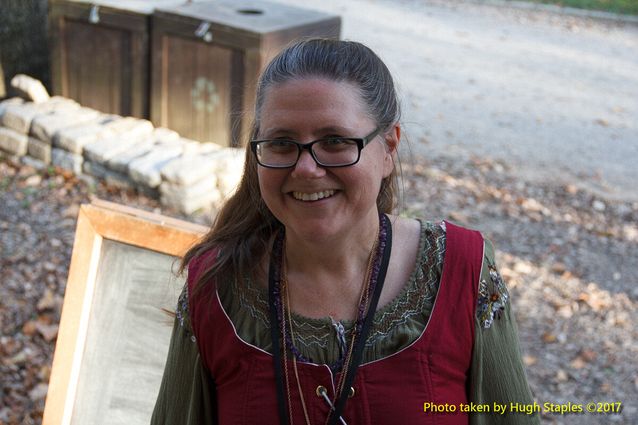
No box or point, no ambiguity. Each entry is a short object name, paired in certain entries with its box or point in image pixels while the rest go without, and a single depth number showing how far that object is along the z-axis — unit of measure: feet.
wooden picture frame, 8.55
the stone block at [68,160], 19.03
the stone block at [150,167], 17.72
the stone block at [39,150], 19.42
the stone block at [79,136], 18.93
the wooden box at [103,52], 20.27
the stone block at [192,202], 17.46
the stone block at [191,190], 17.42
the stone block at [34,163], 19.31
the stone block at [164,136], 19.76
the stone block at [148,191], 17.95
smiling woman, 5.99
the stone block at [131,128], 19.91
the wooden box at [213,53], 18.67
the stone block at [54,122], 19.31
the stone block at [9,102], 20.18
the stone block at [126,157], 18.22
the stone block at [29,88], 21.05
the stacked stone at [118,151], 17.70
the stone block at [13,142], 19.67
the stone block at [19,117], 19.71
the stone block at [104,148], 18.52
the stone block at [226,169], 18.08
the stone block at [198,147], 19.01
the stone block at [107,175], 18.44
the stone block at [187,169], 17.40
